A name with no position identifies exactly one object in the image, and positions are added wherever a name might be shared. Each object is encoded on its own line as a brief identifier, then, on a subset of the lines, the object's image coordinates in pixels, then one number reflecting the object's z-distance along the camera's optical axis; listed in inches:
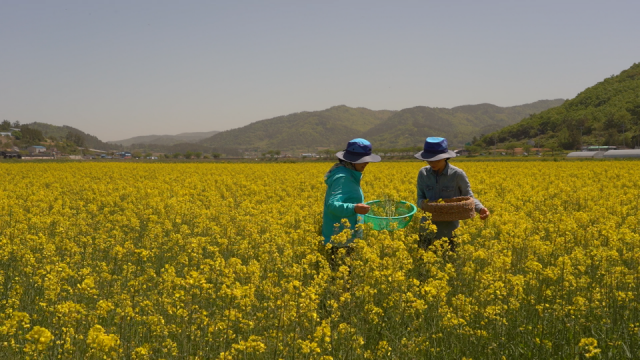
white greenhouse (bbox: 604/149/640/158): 1556.7
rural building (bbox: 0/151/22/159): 2159.2
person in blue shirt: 208.5
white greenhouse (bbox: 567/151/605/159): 1739.4
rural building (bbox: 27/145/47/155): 4329.2
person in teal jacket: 185.3
